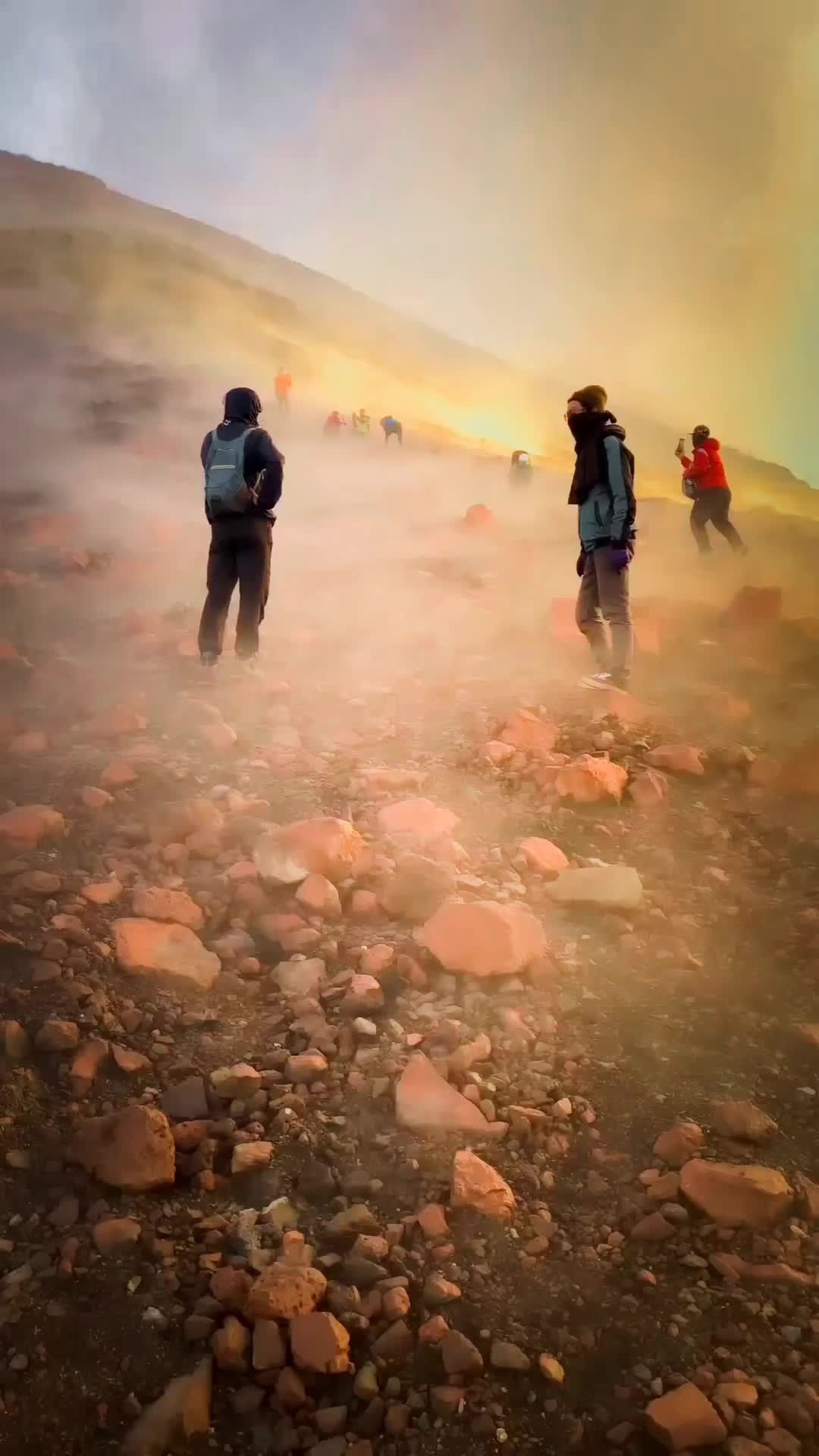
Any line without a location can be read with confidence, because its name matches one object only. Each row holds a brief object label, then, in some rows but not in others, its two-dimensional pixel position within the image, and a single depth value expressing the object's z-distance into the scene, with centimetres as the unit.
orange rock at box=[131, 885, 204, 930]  292
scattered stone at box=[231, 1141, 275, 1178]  208
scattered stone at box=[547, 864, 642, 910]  316
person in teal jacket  479
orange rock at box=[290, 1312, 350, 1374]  163
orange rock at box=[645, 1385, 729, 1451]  153
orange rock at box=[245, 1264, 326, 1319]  171
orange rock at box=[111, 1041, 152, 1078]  231
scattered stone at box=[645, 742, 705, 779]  416
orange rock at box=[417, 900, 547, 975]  276
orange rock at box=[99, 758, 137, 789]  383
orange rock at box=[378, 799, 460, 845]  357
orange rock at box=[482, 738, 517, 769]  422
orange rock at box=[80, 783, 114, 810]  362
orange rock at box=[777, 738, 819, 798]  404
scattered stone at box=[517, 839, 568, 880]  337
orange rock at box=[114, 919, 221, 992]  267
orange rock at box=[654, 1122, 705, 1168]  213
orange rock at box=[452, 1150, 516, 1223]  200
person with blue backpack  493
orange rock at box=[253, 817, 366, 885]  316
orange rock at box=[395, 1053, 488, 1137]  222
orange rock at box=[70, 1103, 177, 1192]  198
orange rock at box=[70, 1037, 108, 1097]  223
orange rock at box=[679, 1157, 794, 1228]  196
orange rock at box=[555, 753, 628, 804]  382
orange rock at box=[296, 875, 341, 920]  303
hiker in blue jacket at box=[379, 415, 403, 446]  1903
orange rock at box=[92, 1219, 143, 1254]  185
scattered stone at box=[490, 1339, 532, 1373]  167
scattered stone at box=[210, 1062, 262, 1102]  230
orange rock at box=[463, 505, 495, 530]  1062
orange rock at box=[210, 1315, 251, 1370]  164
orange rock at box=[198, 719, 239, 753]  436
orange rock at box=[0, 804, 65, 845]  330
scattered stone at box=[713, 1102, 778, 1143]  217
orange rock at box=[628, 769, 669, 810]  388
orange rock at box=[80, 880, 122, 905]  299
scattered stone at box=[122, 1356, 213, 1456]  151
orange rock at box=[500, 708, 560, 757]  434
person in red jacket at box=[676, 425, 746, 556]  802
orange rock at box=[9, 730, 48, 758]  411
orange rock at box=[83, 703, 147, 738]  439
